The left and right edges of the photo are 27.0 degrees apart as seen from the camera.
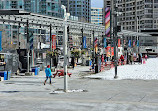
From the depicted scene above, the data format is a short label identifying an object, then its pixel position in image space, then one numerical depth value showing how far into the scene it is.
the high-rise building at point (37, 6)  109.94
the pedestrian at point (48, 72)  23.48
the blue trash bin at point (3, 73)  27.53
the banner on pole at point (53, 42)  42.92
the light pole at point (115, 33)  27.94
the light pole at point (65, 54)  19.20
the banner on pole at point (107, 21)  27.44
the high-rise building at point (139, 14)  176.38
